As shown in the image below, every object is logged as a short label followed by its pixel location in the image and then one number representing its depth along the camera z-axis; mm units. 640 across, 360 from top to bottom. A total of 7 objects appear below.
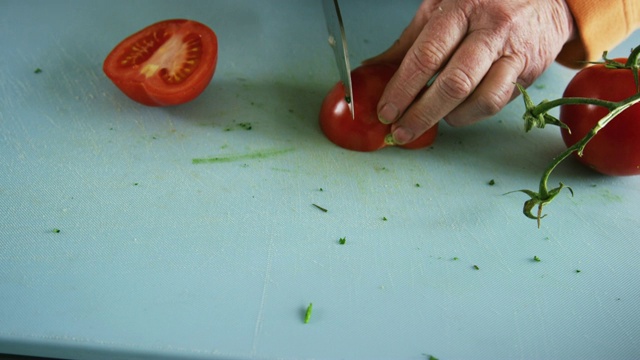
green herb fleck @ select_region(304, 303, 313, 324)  419
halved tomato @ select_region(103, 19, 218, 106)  528
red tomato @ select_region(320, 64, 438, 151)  516
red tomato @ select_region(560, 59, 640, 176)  496
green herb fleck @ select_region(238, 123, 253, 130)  533
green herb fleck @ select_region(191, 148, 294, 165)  504
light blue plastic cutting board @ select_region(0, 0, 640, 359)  415
